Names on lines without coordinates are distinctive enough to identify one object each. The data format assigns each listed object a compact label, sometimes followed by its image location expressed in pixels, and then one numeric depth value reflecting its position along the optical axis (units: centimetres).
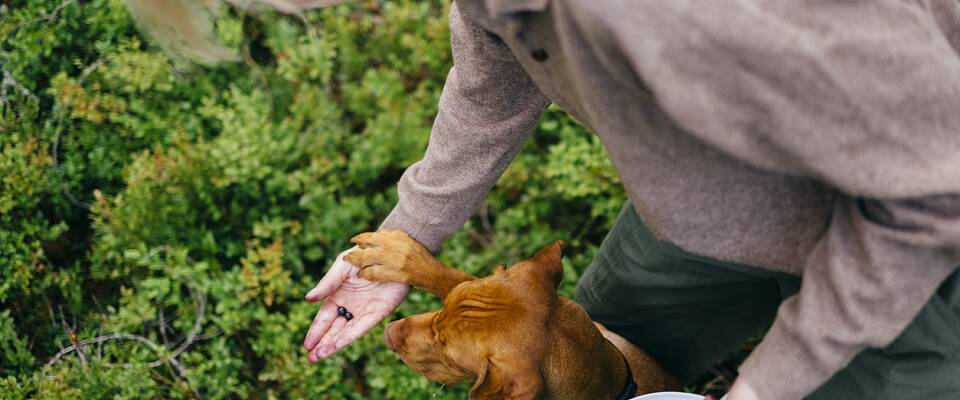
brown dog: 204
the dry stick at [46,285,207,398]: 277
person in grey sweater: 105
